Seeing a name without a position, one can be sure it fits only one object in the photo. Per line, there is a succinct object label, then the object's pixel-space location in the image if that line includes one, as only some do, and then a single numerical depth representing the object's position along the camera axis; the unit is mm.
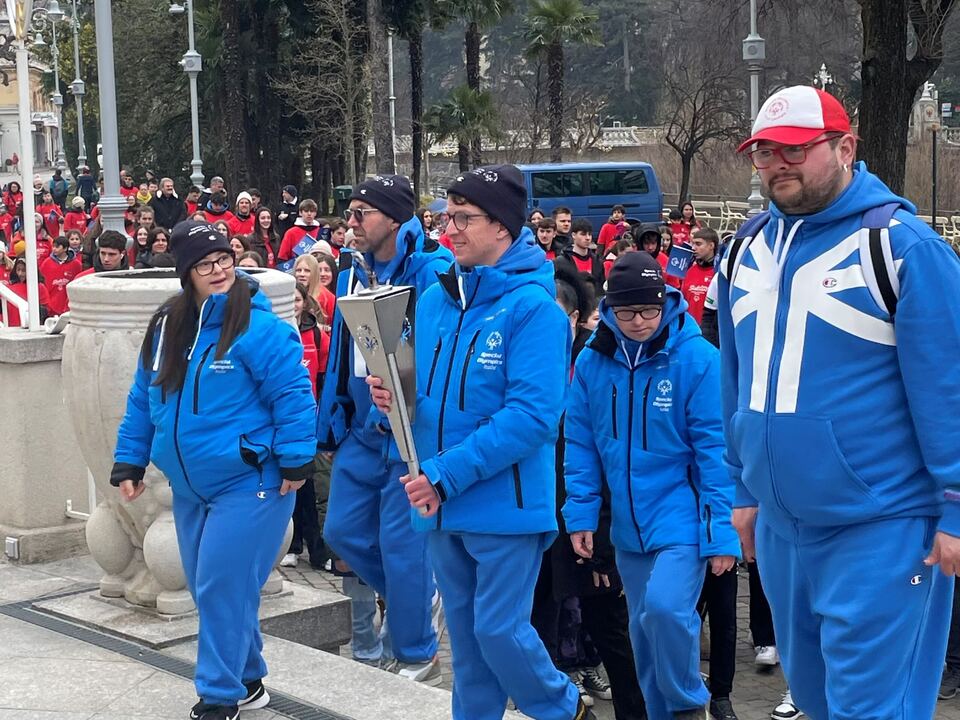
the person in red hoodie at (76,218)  26141
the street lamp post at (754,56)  27594
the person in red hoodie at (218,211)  19938
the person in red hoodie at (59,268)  15523
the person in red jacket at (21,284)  15039
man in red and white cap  3633
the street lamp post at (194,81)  35375
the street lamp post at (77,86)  56781
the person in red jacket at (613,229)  21750
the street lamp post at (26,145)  8250
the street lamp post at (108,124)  19891
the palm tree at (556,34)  43688
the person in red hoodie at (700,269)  12164
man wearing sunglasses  6195
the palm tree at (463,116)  41938
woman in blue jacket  5250
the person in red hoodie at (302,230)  16844
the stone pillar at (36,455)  8000
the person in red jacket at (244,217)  19984
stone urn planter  6570
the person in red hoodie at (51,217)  27203
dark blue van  34062
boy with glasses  5094
